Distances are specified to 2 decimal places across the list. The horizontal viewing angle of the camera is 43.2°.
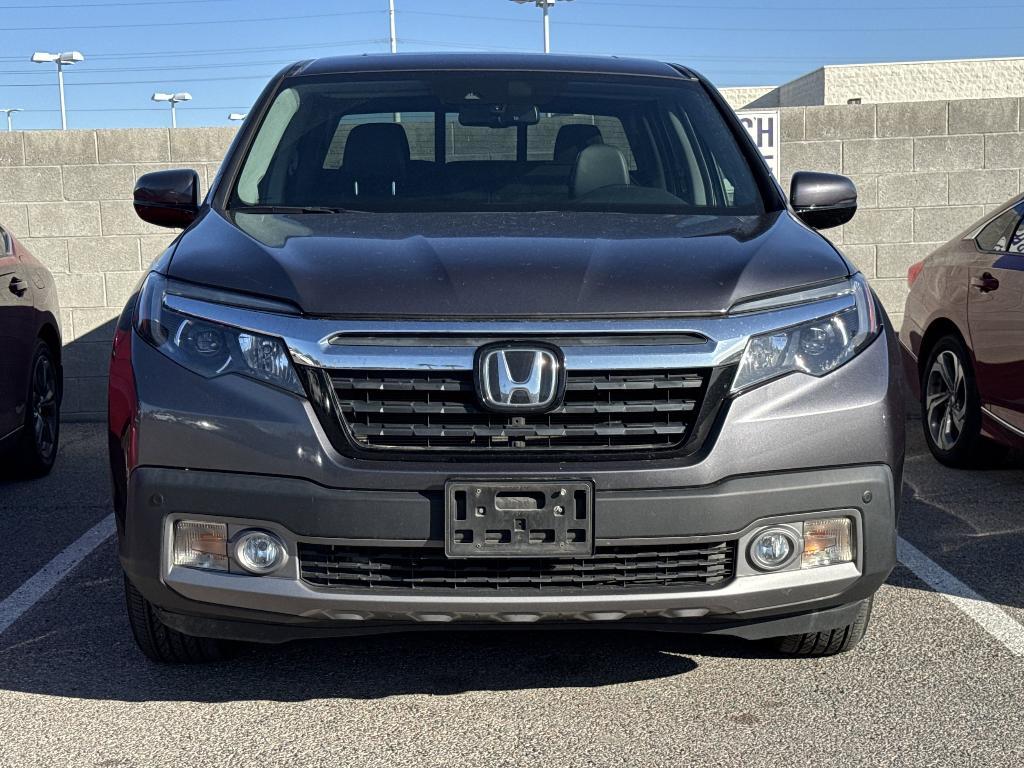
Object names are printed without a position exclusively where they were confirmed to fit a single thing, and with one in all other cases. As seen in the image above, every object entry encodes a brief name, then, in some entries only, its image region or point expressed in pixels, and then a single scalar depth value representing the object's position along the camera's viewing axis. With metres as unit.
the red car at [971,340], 5.58
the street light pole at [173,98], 72.75
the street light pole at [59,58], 53.56
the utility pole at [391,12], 53.00
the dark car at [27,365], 5.88
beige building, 38.94
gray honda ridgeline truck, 2.88
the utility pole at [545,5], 44.44
